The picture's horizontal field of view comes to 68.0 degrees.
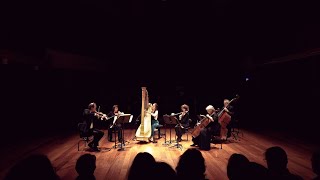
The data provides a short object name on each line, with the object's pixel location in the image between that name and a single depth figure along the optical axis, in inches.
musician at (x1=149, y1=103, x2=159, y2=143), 303.2
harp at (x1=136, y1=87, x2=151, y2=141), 270.3
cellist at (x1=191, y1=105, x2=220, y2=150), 258.4
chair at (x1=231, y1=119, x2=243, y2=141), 316.1
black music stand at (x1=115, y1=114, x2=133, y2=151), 239.6
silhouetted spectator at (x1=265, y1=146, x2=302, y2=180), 88.1
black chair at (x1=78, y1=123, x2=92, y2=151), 246.7
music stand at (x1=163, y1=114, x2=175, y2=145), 252.7
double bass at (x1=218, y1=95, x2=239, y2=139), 276.5
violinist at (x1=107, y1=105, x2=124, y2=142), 275.7
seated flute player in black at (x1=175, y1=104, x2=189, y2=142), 283.3
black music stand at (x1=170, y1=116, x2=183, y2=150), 249.8
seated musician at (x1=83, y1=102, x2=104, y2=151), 245.1
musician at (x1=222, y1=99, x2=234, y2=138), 279.4
